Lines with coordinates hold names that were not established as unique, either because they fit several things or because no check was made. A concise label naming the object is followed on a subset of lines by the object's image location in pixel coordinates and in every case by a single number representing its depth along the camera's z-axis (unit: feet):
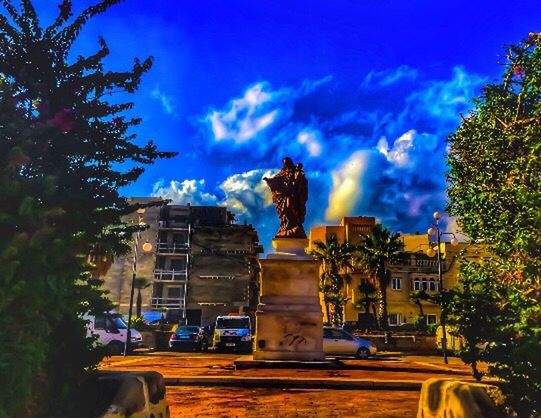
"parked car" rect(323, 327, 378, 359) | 83.10
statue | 58.13
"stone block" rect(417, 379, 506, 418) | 15.81
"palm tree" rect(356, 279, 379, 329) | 183.38
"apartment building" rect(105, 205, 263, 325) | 200.44
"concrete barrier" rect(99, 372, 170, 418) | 15.79
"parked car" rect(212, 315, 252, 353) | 90.53
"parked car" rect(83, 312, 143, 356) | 86.38
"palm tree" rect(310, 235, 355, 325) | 183.01
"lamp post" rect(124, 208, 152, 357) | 80.94
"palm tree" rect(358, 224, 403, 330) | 142.82
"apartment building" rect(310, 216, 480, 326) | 206.80
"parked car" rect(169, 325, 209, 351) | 102.75
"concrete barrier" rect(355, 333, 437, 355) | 120.57
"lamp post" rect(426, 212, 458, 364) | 86.41
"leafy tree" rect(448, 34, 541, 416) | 17.13
